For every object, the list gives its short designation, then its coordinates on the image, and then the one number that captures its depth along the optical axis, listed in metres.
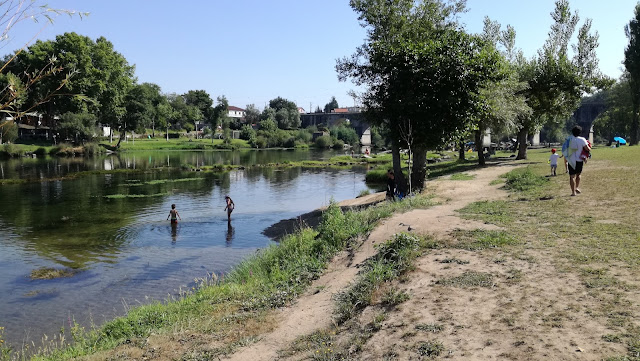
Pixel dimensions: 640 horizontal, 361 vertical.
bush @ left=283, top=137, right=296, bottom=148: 127.38
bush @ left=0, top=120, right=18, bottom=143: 80.97
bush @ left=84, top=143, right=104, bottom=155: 87.19
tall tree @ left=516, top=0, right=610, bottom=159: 33.75
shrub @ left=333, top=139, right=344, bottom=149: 127.31
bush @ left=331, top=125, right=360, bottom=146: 135.62
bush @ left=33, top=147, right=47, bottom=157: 84.81
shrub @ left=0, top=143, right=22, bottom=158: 77.81
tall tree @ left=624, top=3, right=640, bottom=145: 50.59
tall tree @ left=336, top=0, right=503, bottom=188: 20.78
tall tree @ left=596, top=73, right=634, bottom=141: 68.28
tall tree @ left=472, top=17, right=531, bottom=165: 22.03
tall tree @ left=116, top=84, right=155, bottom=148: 99.88
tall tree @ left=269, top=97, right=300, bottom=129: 152.62
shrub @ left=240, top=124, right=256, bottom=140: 131.50
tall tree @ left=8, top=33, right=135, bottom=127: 80.50
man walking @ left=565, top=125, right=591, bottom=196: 15.16
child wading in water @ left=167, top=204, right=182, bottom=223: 25.89
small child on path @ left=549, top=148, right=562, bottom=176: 22.16
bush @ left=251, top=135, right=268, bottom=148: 120.58
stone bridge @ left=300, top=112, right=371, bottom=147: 135.25
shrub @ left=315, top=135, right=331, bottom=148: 127.05
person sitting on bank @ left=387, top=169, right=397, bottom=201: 23.39
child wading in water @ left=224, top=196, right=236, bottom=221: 26.52
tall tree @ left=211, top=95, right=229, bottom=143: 135.00
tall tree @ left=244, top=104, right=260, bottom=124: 169.75
